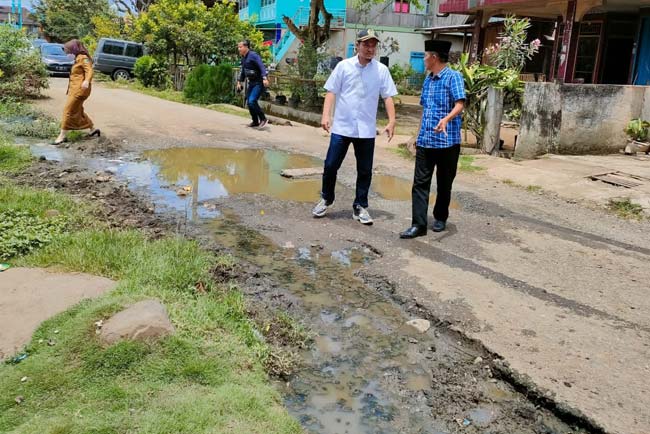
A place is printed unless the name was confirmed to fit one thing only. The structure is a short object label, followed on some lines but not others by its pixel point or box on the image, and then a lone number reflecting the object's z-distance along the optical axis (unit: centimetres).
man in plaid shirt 557
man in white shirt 599
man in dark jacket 1277
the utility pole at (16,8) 5299
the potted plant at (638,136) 1027
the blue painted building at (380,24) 3147
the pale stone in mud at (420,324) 398
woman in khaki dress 971
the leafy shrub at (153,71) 2269
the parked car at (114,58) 2589
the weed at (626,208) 711
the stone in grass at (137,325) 312
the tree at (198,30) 2048
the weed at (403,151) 1041
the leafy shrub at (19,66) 1488
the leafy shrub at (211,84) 1812
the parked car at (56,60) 2716
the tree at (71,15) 4459
